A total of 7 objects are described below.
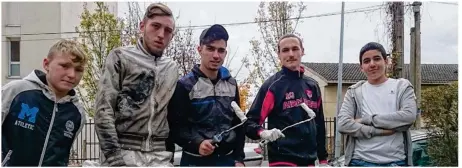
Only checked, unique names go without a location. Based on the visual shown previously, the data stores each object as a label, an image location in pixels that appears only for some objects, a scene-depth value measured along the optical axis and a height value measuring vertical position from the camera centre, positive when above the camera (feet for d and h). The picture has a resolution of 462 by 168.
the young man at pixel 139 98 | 8.61 -0.26
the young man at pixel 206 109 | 9.38 -0.46
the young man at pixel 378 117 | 10.04 -0.62
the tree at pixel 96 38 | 30.35 +2.49
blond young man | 8.57 -0.47
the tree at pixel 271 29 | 33.32 +3.23
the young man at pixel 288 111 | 9.82 -0.50
